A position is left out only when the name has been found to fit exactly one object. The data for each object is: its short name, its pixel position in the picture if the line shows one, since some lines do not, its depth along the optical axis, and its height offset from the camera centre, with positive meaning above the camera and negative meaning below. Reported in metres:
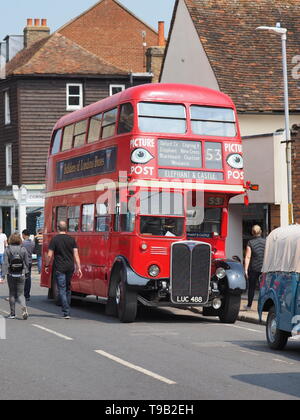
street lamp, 26.17 +2.33
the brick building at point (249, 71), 30.41 +5.98
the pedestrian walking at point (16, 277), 20.52 -0.95
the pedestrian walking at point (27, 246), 26.01 -0.41
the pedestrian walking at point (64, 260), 20.62 -0.61
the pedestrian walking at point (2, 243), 37.88 -0.47
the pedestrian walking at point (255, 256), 22.62 -0.60
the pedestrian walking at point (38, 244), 34.72 -0.49
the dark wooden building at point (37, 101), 55.25 +7.17
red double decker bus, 19.91 +0.65
